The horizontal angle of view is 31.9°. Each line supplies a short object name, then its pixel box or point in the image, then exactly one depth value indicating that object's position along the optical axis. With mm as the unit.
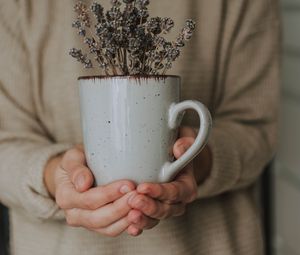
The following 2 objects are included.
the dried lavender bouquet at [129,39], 455
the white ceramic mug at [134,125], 465
